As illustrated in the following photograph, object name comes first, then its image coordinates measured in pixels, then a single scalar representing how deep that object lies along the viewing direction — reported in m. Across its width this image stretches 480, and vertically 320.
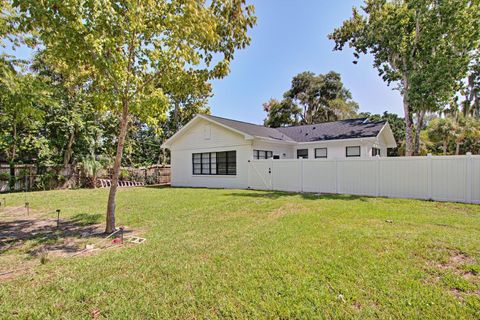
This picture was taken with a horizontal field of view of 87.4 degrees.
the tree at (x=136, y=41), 4.58
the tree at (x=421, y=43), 13.65
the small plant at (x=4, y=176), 14.30
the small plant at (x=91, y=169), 16.59
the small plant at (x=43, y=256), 4.02
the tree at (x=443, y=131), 25.05
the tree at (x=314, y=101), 32.09
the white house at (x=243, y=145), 15.03
